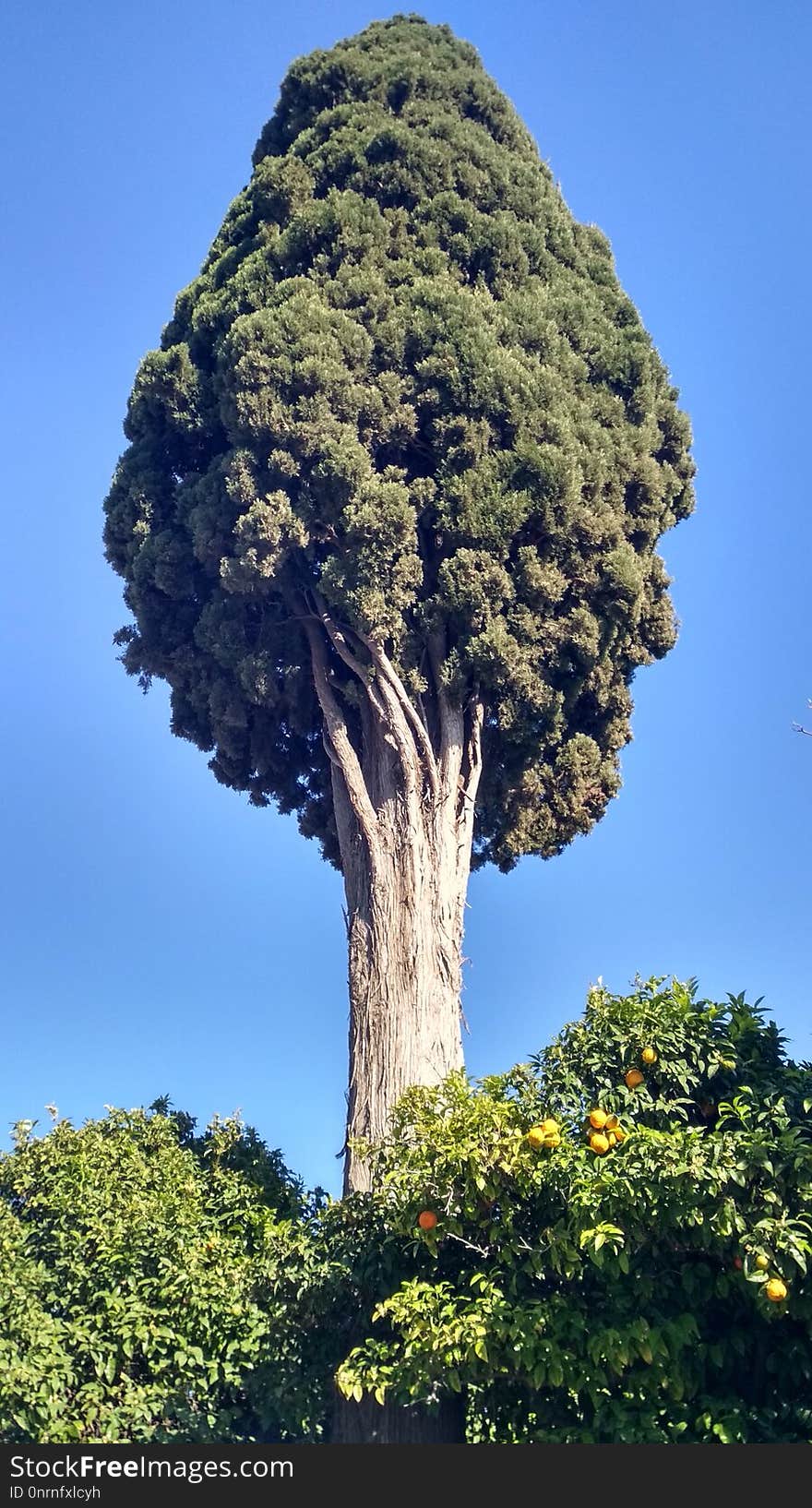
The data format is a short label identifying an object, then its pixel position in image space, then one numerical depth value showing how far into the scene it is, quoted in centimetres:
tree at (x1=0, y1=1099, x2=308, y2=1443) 807
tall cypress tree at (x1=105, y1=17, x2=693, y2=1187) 1255
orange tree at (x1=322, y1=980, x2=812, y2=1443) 707
